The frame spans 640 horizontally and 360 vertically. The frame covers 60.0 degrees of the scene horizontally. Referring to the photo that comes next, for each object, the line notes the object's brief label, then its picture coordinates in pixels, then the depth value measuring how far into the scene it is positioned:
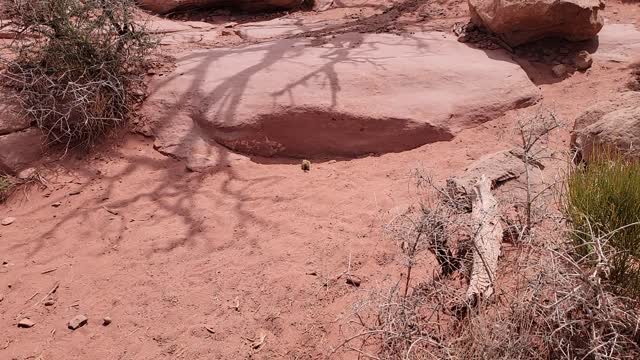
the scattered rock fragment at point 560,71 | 4.80
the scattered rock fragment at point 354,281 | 2.83
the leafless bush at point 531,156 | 2.55
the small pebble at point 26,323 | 2.80
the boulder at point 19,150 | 4.05
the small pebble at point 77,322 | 2.76
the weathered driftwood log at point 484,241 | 2.31
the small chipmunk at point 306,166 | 4.04
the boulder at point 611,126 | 3.25
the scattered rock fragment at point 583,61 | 4.83
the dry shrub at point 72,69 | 4.20
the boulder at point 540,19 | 4.71
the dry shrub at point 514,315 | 1.97
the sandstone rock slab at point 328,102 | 4.18
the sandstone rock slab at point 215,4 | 6.82
